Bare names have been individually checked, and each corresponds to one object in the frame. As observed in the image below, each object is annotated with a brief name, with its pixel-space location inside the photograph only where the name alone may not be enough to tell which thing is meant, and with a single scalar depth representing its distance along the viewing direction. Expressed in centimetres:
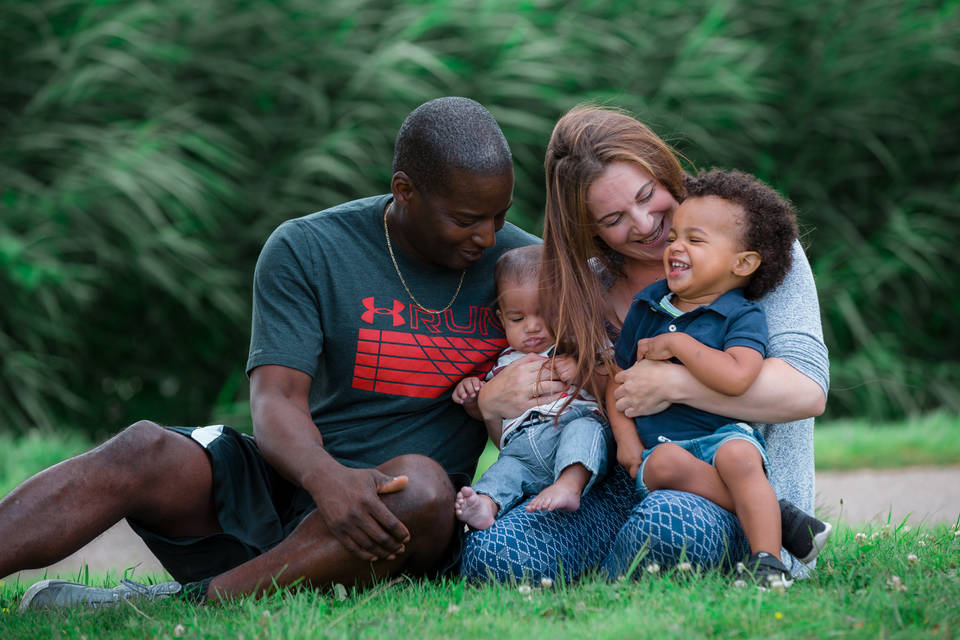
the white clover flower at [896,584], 479
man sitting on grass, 528
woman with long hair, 542
